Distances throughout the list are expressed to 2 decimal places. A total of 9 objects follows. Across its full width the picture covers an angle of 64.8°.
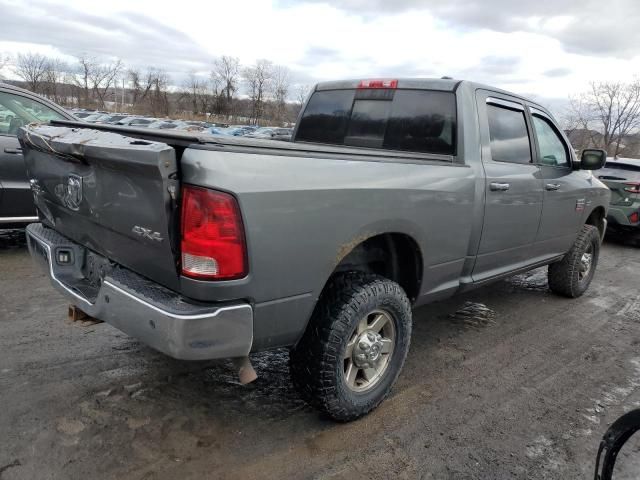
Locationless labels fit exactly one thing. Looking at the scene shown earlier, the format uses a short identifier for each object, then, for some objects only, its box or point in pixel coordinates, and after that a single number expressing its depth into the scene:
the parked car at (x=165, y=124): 21.83
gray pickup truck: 2.06
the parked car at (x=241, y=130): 24.09
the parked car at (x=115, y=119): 23.81
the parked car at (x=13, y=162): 5.27
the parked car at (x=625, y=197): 8.38
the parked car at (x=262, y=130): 24.09
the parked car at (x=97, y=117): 23.77
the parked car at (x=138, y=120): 24.01
